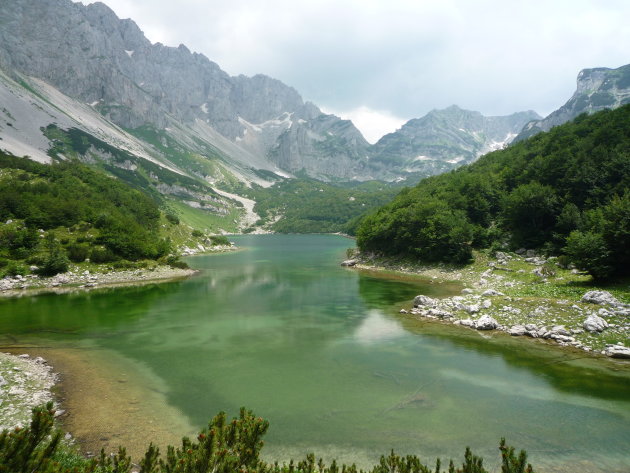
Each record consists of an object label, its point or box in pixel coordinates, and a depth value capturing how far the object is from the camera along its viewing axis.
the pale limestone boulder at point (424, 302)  35.42
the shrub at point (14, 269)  48.44
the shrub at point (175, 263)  70.06
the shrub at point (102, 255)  59.38
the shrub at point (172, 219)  112.50
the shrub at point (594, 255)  31.33
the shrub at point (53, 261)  51.19
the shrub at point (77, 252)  57.40
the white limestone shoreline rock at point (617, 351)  21.28
